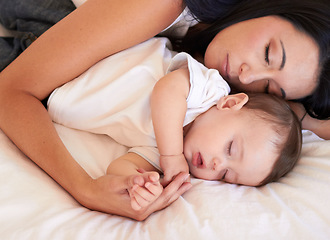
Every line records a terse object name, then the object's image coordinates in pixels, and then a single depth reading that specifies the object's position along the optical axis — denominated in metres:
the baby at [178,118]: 0.98
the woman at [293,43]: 1.03
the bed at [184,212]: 0.79
